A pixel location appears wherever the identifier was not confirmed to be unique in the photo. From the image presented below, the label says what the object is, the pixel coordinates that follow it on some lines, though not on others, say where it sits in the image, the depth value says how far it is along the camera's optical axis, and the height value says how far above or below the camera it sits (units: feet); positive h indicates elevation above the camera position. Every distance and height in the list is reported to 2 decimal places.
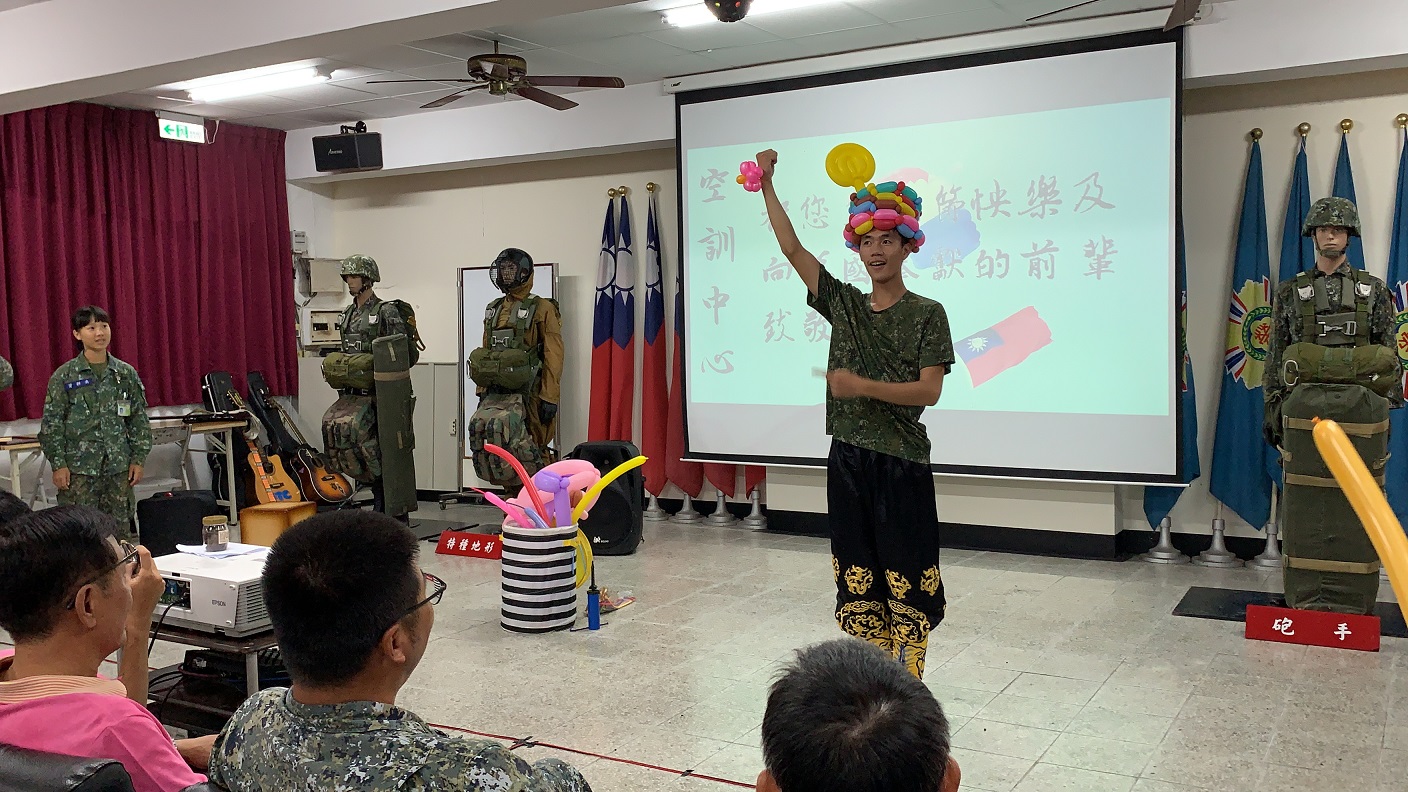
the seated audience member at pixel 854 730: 3.30 -1.27
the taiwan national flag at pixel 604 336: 24.75 -0.38
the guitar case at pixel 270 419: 26.43 -2.23
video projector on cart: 10.22 -2.52
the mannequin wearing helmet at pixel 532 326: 22.75 -0.11
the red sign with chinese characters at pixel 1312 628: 13.85 -4.14
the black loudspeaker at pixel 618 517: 20.57 -3.67
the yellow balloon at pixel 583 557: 16.28 -3.51
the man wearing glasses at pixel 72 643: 5.22 -1.65
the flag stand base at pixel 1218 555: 19.01 -4.30
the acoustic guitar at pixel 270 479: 25.07 -3.48
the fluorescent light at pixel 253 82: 21.71 +4.92
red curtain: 23.06 +1.85
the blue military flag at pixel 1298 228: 18.12 +1.21
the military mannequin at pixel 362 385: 22.84 -1.25
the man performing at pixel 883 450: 10.23 -1.28
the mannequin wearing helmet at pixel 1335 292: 14.23 +0.13
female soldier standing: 19.16 -1.66
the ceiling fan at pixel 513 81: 19.04 +4.20
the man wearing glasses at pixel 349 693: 4.19 -1.49
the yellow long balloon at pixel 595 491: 15.92 -2.47
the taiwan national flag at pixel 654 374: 24.36 -1.24
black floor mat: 14.84 -4.34
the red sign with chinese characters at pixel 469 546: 20.84 -4.25
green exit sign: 24.88 +4.49
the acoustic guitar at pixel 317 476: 26.04 -3.53
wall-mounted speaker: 26.16 +4.08
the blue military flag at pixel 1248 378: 18.62 -1.25
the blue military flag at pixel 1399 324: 17.39 -0.37
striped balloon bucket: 15.33 -3.58
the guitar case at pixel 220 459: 25.76 -3.05
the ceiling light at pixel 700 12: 17.62 +4.94
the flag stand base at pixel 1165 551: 19.53 -4.33
